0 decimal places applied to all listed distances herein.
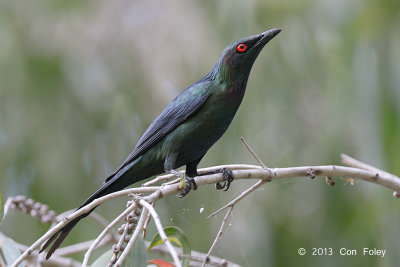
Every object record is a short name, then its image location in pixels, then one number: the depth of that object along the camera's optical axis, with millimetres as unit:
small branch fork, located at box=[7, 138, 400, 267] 4324
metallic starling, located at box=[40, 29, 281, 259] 6312
